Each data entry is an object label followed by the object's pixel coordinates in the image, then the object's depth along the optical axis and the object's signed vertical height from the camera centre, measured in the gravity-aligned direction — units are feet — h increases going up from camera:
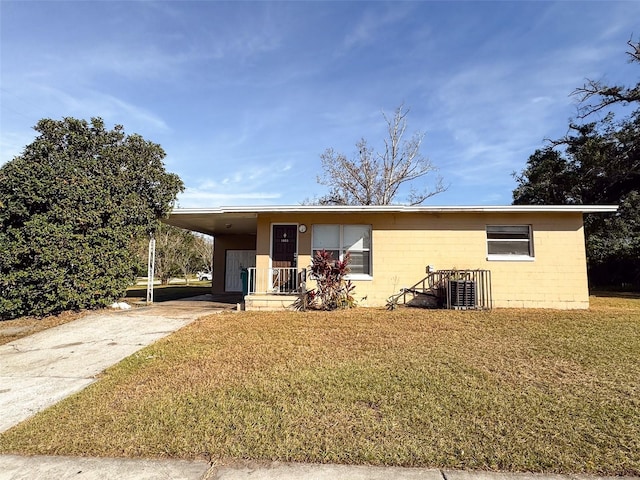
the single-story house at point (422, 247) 30.99 +2.02
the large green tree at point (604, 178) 57.77 +15.57
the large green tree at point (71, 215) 28.09 +4.44
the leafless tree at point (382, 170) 76.23 +21.70
